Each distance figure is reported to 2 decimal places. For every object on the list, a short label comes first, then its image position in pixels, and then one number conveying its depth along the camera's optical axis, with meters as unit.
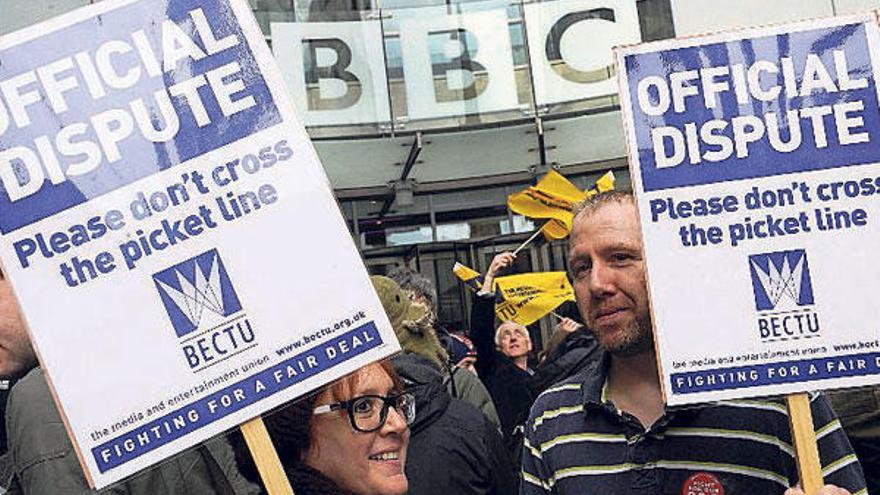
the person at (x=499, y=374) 4.83
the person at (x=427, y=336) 3.28
